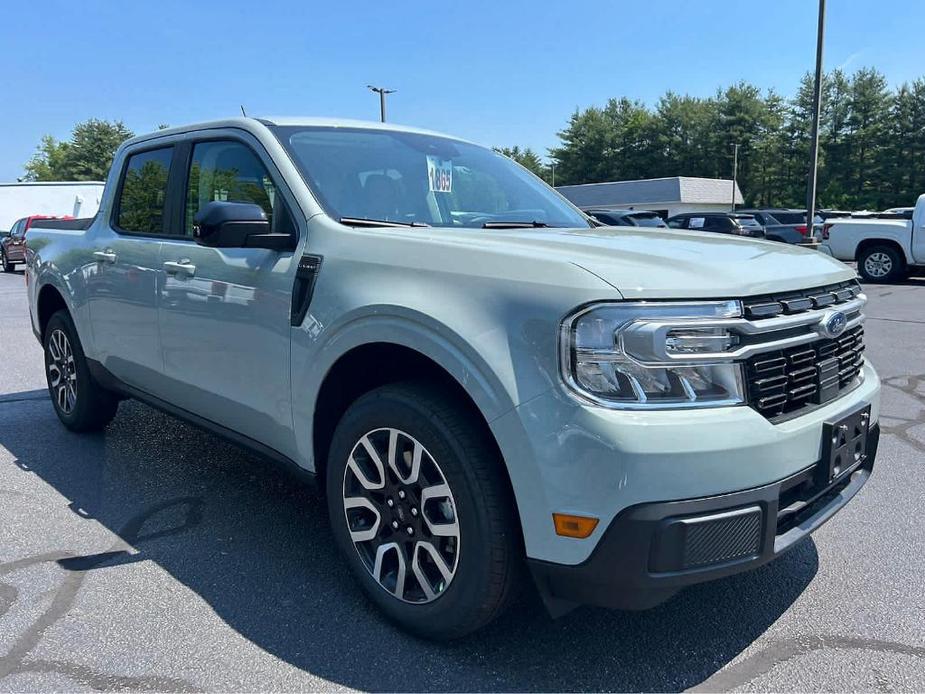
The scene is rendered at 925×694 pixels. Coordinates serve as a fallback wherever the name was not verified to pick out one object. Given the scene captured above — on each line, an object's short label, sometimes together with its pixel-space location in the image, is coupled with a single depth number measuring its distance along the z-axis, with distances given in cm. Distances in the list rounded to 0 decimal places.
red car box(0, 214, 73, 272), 2564
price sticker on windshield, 362
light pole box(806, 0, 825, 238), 1741
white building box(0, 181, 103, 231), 2914
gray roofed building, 5531
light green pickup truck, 214
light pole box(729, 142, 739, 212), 6607
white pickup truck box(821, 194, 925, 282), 1525
